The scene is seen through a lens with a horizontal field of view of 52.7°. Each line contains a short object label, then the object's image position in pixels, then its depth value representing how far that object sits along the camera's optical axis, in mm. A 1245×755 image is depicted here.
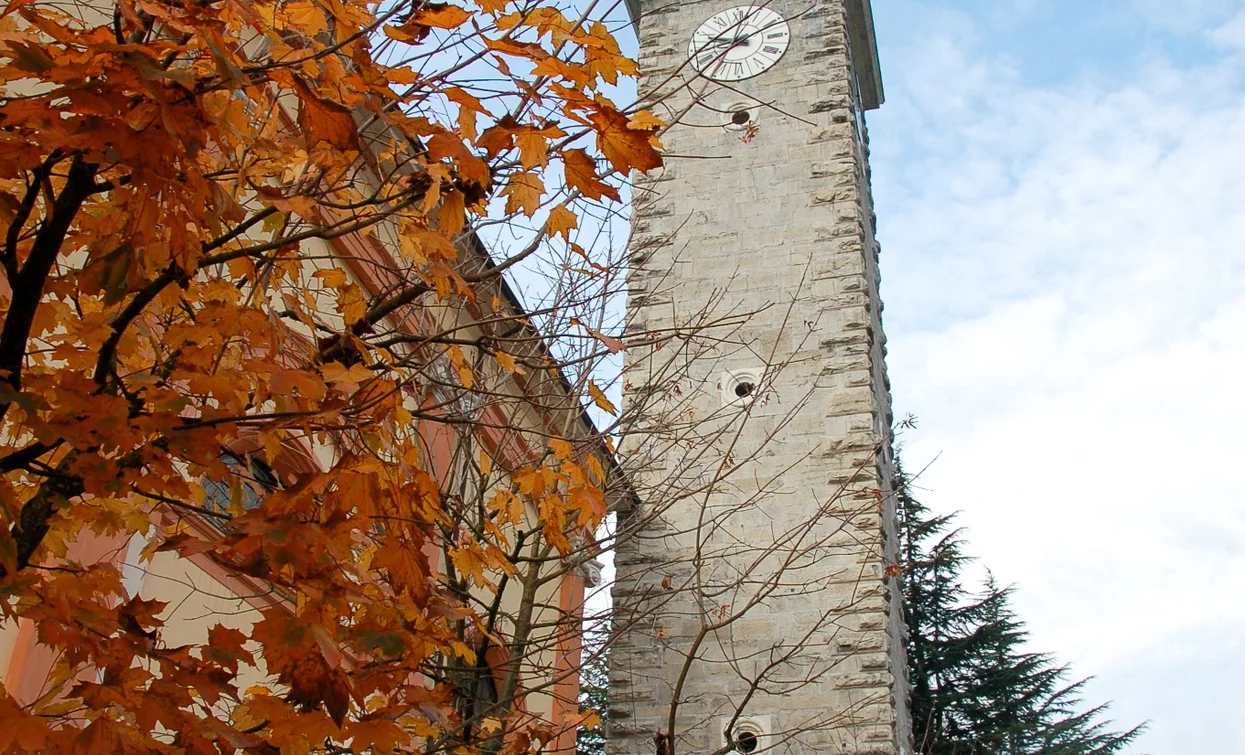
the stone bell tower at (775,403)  11555
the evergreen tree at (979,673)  24453
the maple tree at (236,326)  3111
